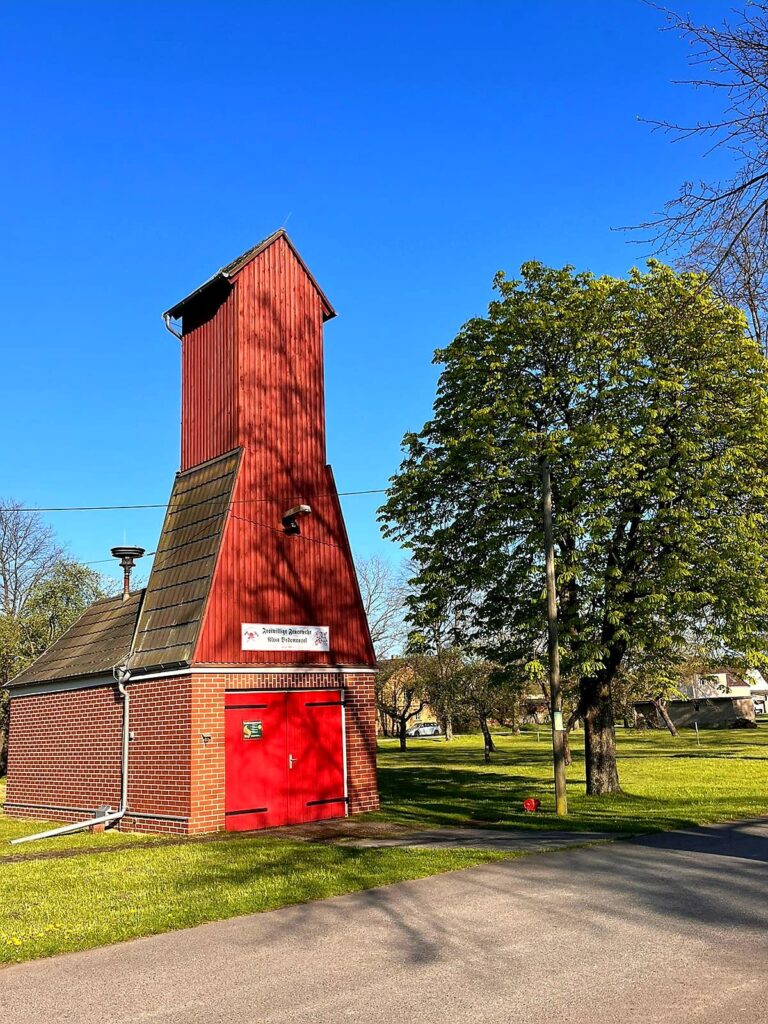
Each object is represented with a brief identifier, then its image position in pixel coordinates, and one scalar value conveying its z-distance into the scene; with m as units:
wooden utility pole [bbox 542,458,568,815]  16.22
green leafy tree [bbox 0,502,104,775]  43.56
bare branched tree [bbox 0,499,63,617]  51.03
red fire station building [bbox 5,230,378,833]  15.56
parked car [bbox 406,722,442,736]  95.06
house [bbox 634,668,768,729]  74.44
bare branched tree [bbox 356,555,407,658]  56.44
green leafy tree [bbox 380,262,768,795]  17.83
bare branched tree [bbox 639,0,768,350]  6.96
